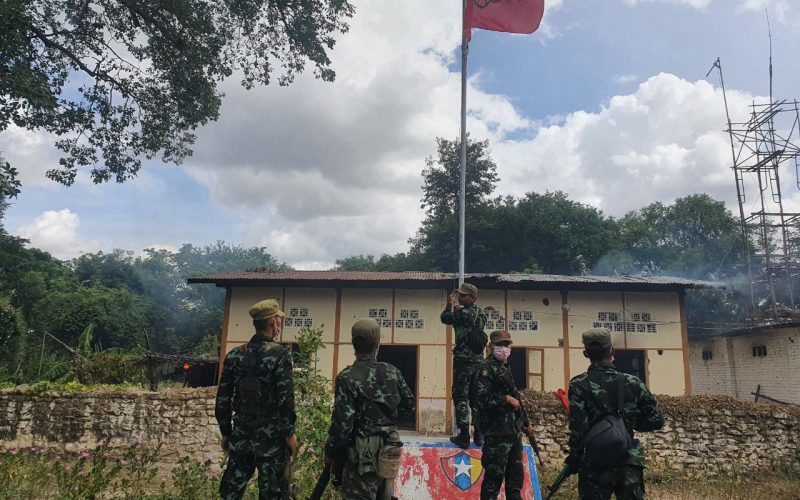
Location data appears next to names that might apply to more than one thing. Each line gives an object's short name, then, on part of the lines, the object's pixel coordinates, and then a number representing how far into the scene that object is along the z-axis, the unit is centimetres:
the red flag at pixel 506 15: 889
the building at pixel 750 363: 1598
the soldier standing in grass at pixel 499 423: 482
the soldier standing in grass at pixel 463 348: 586
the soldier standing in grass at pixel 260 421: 401
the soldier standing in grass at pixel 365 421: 386
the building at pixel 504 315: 1434
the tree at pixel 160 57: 1039
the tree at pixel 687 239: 3183
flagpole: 891
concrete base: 542
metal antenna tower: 2186
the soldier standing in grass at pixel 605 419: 383
